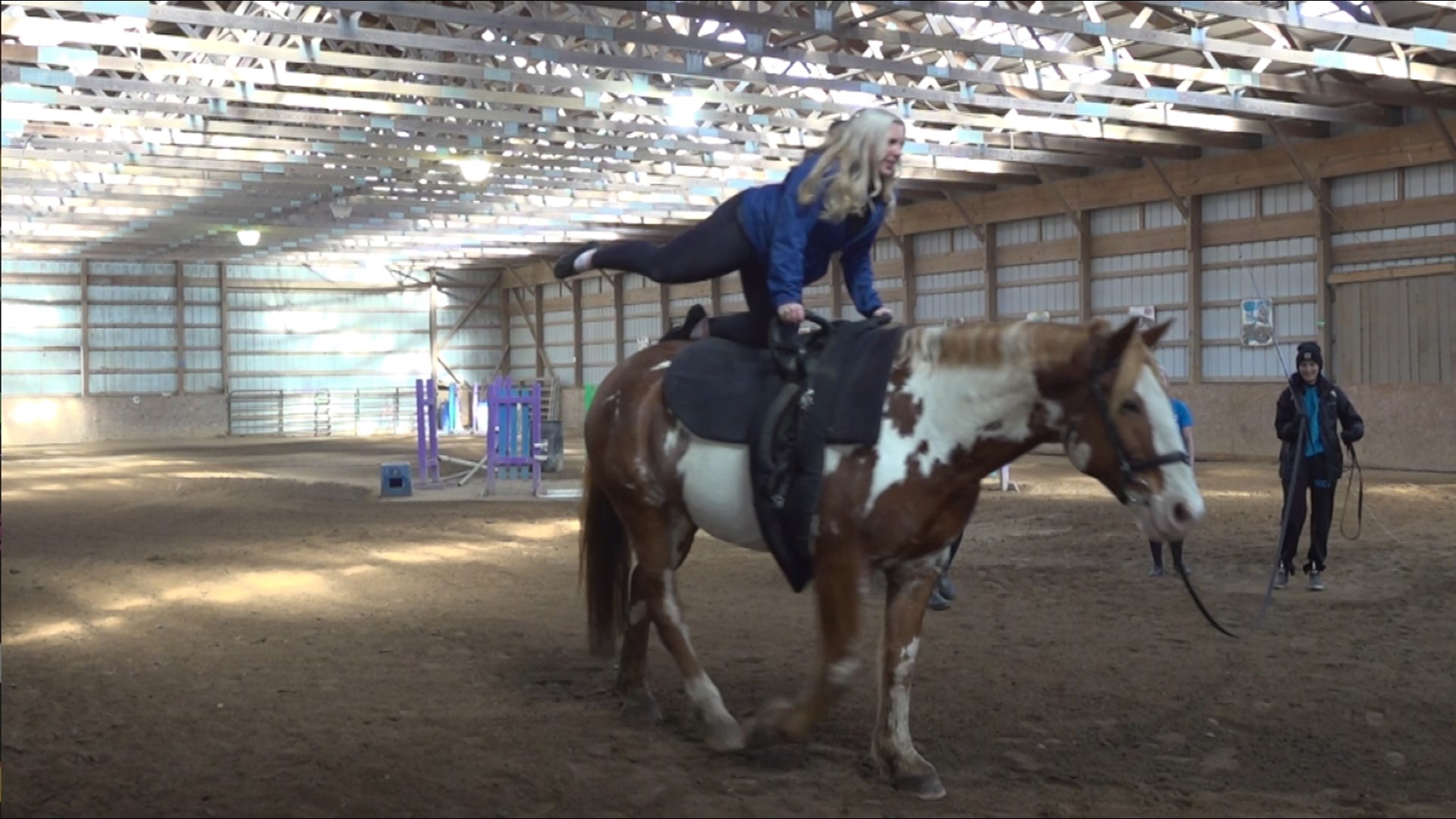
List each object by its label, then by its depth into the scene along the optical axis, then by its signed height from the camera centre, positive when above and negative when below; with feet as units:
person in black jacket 25.95 -0.78
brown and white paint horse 12.00 -0.59
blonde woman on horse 13.01 +1.88
